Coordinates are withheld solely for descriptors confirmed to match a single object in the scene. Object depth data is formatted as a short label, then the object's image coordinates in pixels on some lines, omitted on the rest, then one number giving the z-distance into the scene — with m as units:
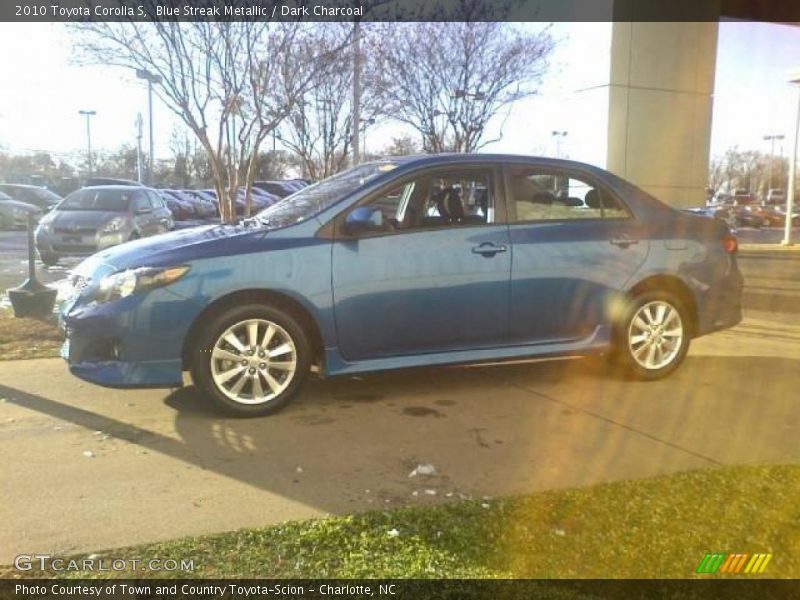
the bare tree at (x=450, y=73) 16.19
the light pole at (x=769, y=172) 77.04
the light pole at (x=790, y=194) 26.78
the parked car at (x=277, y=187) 33.03
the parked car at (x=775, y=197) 56.56
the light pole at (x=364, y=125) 19.78
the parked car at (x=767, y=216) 44.69
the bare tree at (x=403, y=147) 24.38
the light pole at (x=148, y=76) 9.35
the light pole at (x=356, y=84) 11.76
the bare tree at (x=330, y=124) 15.97
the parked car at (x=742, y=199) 50.76
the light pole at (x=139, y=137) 39.27
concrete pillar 11.47
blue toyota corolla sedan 4.58
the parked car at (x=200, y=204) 29.55
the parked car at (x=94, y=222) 13.16
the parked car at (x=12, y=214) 23.22
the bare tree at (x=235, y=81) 9.02
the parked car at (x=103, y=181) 23.38
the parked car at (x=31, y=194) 26.81
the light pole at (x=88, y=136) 38.73
